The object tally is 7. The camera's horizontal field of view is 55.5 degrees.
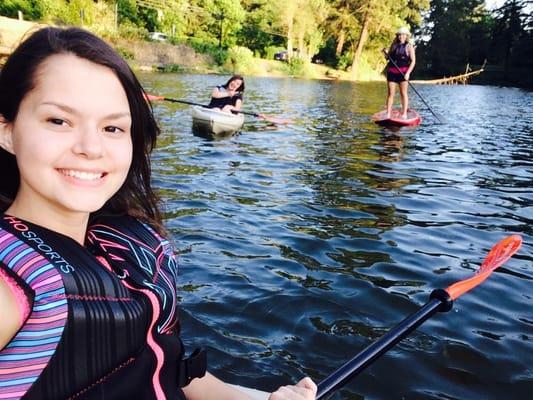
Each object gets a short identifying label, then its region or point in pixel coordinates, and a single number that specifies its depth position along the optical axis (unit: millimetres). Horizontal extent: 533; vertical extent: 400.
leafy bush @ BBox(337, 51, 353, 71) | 47875
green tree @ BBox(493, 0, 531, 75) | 52344
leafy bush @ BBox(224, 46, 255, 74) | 39719
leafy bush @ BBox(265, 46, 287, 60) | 47156
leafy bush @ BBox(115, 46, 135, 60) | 32825
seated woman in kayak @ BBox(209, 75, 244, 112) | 10953
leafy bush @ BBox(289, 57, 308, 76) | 43281
